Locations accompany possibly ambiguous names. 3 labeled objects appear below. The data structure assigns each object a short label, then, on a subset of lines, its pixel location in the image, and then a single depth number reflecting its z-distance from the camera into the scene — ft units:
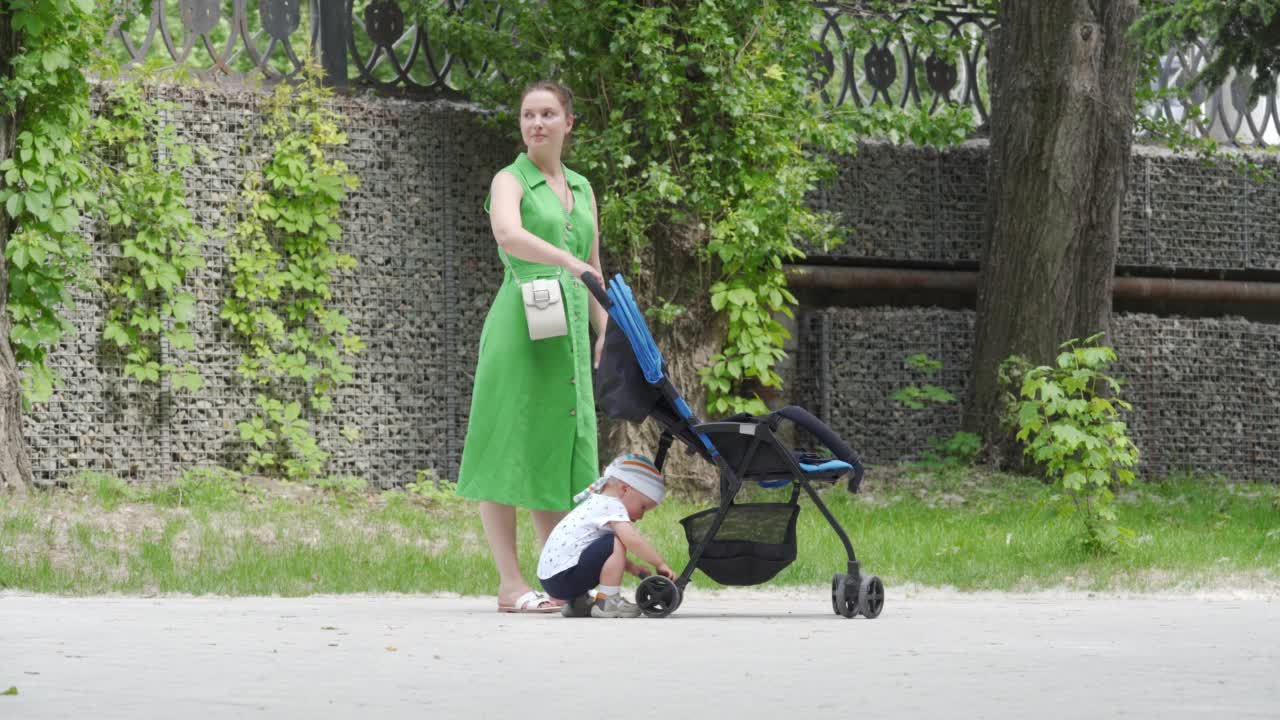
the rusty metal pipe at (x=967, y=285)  77.82
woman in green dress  38.96
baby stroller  36.22
